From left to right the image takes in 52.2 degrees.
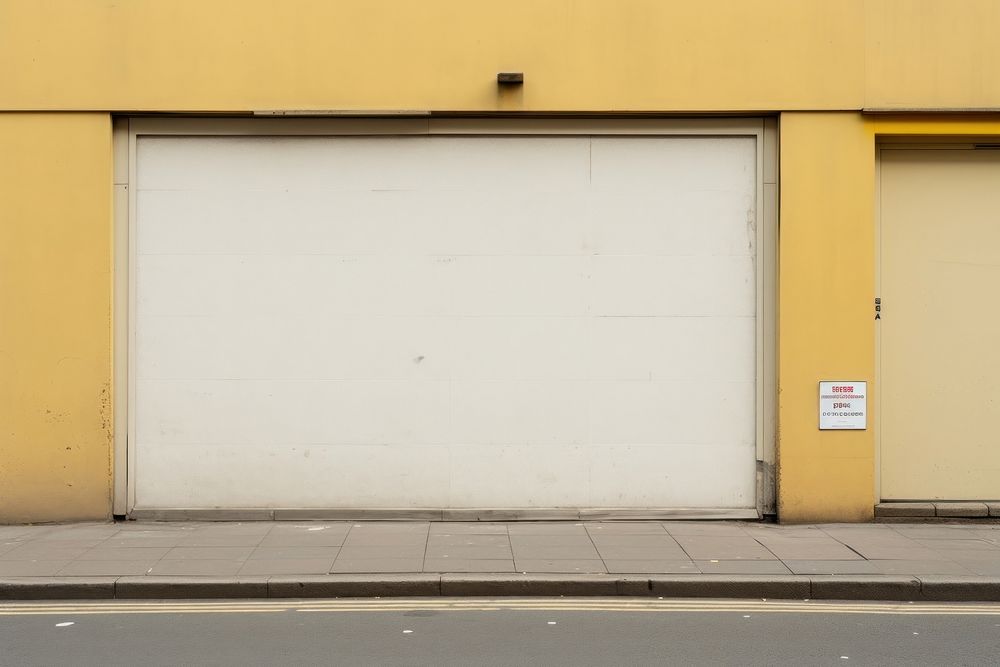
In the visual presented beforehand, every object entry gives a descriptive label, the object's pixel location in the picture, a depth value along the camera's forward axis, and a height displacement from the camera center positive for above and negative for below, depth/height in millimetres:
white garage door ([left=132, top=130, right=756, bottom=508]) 10156 +123
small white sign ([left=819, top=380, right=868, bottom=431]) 10000 -798
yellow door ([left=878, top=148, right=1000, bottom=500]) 10281 -88
